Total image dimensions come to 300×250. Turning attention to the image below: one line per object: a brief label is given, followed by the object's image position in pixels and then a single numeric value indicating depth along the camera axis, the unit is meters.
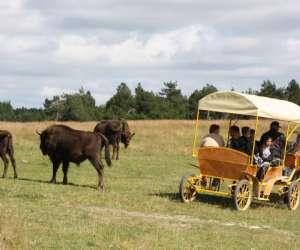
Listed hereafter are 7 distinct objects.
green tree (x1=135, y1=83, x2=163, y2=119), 108.38
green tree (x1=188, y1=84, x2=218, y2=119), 117.12
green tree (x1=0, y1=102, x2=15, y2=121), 136.00
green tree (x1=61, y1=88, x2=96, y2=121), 111.34
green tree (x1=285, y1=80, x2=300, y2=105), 107.44
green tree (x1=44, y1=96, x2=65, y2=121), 122.31
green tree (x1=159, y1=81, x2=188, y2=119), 112.44
